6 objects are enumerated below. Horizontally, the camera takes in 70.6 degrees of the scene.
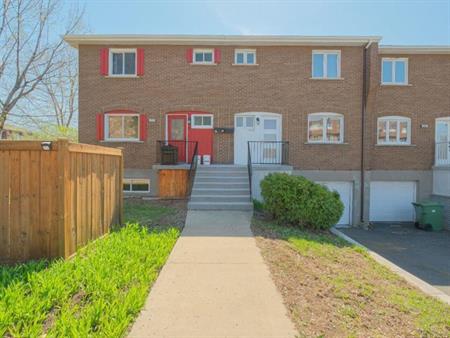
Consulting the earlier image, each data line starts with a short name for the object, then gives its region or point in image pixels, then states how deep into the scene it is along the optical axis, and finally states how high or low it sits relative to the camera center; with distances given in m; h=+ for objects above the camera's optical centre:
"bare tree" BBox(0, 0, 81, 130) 15.91 +4.76
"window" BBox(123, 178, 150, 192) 13.44 -1.15
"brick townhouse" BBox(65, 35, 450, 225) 13.51 +2.45
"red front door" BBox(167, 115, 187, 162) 13.76 +1.19
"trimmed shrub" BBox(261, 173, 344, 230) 8.22 -1.14
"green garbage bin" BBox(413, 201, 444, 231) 13.22 -2.29
